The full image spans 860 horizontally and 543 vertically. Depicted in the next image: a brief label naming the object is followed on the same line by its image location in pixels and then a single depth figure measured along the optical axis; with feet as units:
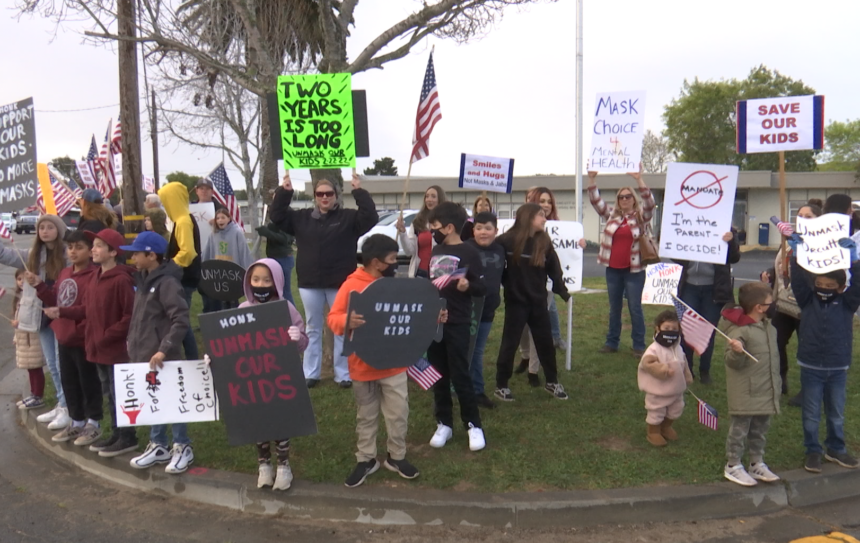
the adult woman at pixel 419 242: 22.94
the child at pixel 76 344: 18.26
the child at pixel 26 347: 20.98
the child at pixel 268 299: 15.61
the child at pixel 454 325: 17.56
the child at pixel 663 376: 18.08
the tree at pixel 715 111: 141.08
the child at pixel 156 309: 16.01
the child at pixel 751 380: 15.81
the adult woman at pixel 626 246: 25.43
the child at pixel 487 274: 19.44
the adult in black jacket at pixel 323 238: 21.38
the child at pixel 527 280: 20.88
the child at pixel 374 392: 15.58
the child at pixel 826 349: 16.57
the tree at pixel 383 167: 229.35
